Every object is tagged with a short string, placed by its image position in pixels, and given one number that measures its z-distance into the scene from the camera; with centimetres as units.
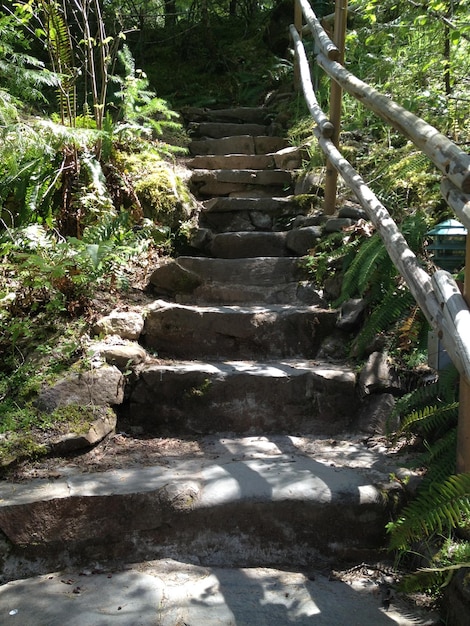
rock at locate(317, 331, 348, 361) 376
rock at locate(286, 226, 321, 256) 471
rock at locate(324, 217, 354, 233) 450
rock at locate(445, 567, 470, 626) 187
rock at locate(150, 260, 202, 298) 434
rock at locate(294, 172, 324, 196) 538
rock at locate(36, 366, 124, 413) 299
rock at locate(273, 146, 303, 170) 610
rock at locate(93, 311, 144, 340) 352
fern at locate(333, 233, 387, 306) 349
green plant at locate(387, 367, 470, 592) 192
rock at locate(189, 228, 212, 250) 500
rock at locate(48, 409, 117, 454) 282
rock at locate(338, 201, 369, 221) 457
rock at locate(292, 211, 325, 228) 493
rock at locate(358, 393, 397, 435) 310
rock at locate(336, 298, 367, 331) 379
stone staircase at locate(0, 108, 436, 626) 214
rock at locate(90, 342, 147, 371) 334
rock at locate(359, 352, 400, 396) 317
